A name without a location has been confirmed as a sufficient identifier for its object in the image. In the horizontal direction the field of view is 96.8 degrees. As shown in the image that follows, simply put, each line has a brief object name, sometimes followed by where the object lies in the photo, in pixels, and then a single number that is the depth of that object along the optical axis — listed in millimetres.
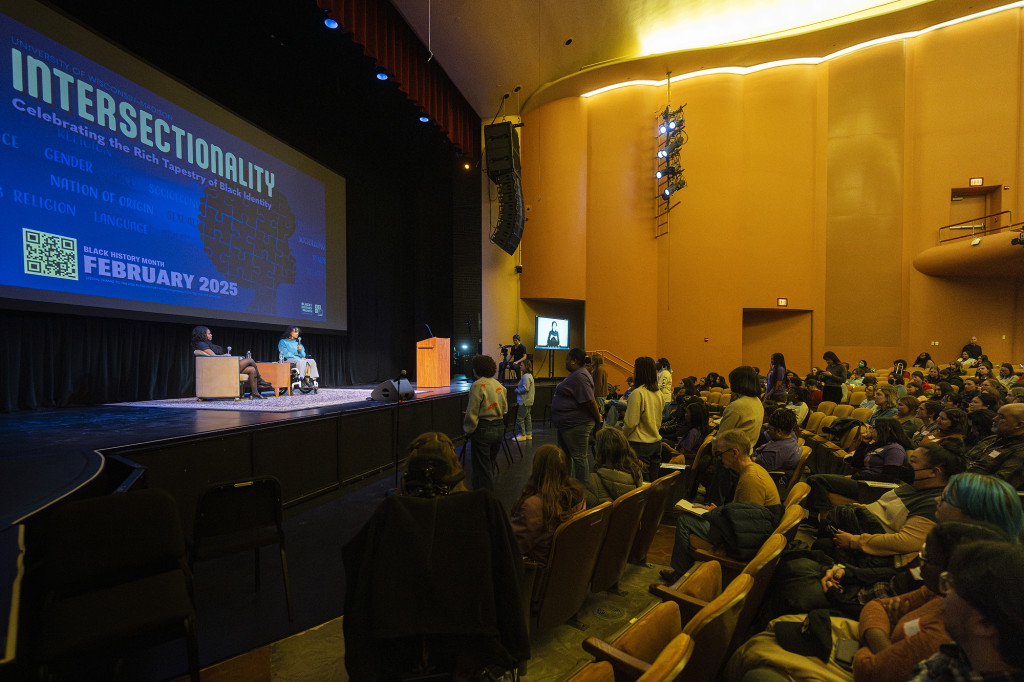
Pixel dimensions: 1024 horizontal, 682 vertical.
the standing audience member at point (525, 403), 6188
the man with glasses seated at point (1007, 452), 2619
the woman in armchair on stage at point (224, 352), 5691
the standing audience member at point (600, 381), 6848
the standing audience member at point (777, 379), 8031
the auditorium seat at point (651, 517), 2566
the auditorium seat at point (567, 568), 1864
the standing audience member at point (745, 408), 3156
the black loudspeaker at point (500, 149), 8438
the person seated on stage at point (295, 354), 7023
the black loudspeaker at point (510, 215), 8749
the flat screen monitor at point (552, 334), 11508
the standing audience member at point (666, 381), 6077
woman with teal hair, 1369
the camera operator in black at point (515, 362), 9273
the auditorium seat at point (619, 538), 2207
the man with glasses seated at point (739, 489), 2385
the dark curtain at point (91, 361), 4664
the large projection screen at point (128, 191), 4141
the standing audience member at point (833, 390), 6414
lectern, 7805
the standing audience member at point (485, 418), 3672
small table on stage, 6531
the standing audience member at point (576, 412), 3867
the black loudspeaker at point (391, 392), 4938
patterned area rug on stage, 4895
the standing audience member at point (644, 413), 3588
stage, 2631
